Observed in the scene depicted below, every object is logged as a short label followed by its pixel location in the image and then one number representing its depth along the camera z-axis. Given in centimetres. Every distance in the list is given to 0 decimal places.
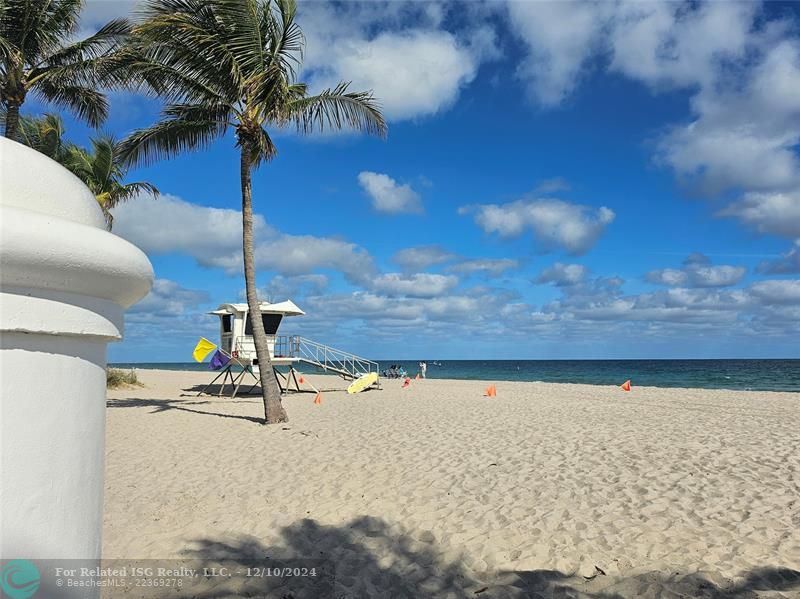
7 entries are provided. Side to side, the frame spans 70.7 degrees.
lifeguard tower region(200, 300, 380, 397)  2041
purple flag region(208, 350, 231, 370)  2120
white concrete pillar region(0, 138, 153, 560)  111
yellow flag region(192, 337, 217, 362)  1986
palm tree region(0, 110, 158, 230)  1816
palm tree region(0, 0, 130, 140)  1209
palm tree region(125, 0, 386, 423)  1129
